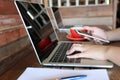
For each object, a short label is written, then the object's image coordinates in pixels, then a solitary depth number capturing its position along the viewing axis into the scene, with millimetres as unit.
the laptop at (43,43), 633
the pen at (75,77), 488
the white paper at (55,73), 517
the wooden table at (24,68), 548
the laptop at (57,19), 1694
